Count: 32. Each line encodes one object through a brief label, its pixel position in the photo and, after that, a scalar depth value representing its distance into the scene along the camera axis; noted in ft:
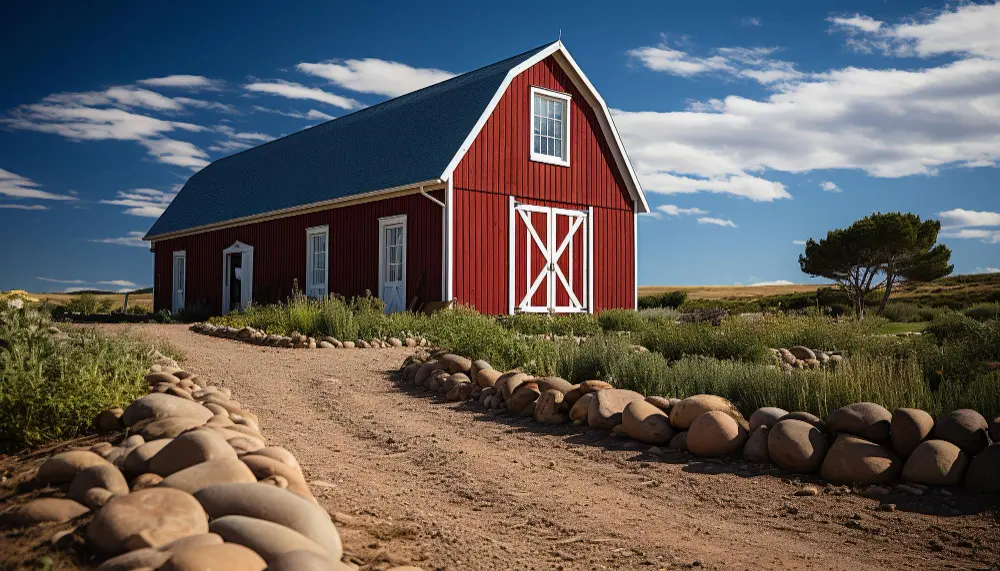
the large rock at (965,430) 16.42
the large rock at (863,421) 17.20
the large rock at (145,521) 9.18
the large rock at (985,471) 15.38
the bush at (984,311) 70.33
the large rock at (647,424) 19.44
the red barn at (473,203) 52.06
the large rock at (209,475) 11.00
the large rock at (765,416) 18.42
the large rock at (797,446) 16.92
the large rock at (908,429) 16.61
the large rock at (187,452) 12.12
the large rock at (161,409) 16.03
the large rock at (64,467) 12.66
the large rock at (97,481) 11.43
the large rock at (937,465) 15.83
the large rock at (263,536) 9.02
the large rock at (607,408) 20.70
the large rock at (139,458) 12.39
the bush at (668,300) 112.04
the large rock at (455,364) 27.89
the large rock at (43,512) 10.66
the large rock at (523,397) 23.15
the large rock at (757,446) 17.72
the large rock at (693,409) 19.16
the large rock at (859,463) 16.21
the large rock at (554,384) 22.75
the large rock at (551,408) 21.91
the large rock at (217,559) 8.11
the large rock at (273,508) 10.12
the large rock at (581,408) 21.42
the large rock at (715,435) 18.12
